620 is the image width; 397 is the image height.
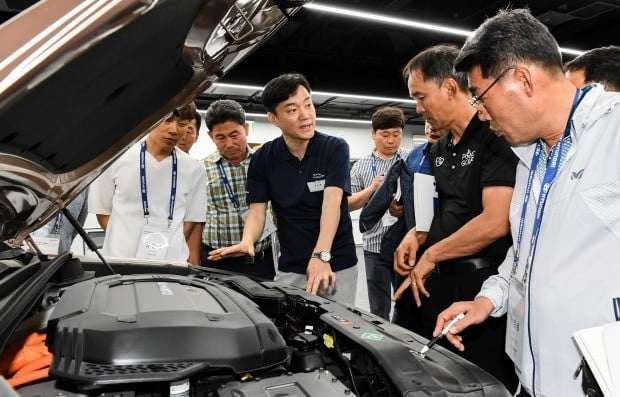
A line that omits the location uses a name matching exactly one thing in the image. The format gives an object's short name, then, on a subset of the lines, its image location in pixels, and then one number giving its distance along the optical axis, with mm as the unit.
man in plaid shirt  2855
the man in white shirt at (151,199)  2242
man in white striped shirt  3525
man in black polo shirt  1697
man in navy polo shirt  2281
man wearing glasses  1062
